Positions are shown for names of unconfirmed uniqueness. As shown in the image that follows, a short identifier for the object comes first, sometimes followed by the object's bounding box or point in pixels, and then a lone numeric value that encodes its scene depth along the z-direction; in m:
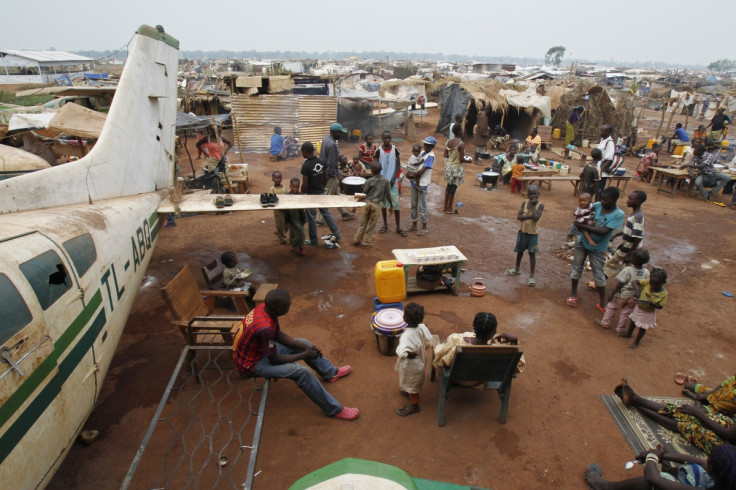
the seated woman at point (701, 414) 3.83
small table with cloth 6.71
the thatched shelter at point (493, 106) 20.09
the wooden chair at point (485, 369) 3.90
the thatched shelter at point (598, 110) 19.45
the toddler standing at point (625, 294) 5.48
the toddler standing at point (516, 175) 13.15
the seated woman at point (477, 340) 4.25
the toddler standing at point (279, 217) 8.80
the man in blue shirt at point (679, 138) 17.84
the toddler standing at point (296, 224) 8.20
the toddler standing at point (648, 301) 5.17
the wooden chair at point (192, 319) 4.82
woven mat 4.11
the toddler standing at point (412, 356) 4.30
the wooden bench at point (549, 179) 12.72
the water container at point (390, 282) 6.08
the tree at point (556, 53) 144.88
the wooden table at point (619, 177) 10.64
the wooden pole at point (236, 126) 17.17
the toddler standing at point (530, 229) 6.77
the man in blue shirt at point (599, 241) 6.01
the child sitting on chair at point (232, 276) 6.31
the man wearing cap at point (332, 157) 8.80
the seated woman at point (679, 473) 2.76
